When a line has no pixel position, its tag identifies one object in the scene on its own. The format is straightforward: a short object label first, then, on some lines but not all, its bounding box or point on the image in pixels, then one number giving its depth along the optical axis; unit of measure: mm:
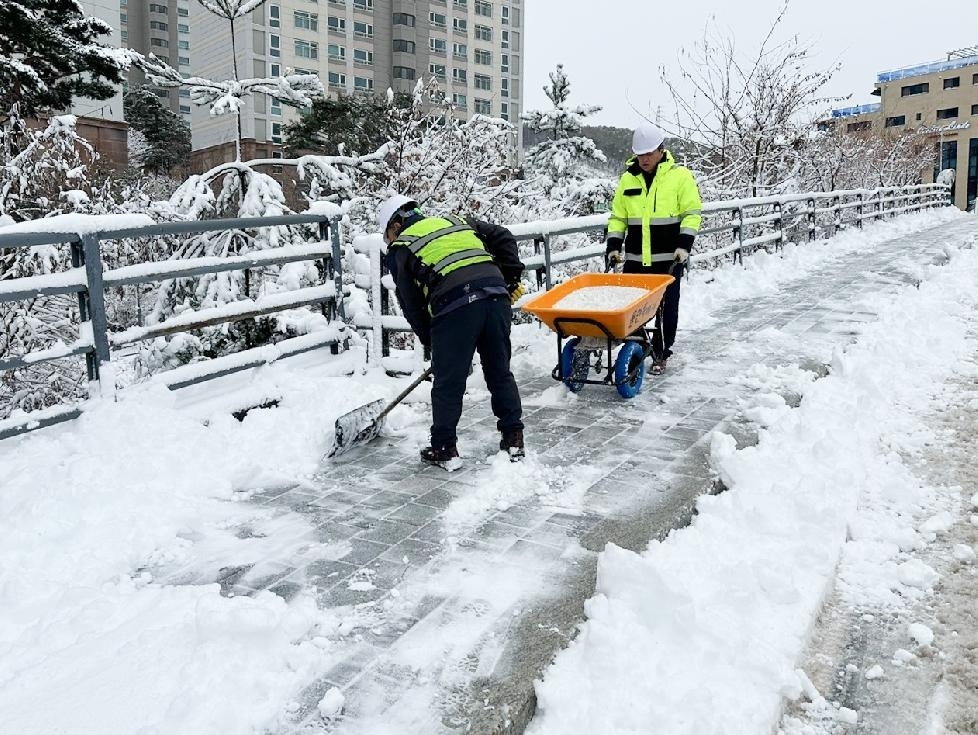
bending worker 4676
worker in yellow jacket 6594
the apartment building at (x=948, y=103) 80875
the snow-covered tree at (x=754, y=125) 18469
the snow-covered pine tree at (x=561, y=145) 36469
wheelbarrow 5652
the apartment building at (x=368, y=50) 57712
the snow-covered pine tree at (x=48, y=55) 14750
